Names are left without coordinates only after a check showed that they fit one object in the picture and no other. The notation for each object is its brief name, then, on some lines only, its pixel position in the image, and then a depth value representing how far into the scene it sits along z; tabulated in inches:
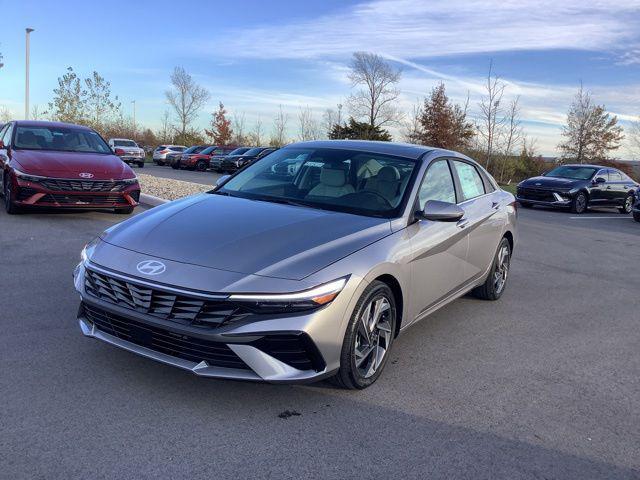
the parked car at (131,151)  1328.5
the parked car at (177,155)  1459.2
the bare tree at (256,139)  2204.7
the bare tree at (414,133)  1792.8
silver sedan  119.3
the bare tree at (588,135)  1514.5
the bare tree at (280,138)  2080.7
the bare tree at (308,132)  2007.8
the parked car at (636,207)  618.2
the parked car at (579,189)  673.6
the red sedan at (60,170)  338.6
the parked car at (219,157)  1333.7
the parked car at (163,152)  1537.9
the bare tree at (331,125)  1901.8
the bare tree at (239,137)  2234.3
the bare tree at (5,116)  2050.4
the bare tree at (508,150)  1381.6
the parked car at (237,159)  1255.7
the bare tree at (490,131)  1348.4
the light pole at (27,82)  1288.1
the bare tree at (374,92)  1804.9
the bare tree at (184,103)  2103.8
